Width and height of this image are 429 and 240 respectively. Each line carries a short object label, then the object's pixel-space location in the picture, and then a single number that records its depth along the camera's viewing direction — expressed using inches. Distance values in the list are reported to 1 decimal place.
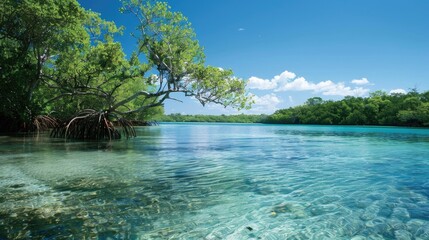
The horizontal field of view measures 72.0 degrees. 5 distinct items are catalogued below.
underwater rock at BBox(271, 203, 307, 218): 139.3
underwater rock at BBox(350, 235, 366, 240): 112.0
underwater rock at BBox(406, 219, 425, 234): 120.1
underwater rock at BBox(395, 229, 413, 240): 111.7
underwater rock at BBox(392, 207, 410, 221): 133.7
